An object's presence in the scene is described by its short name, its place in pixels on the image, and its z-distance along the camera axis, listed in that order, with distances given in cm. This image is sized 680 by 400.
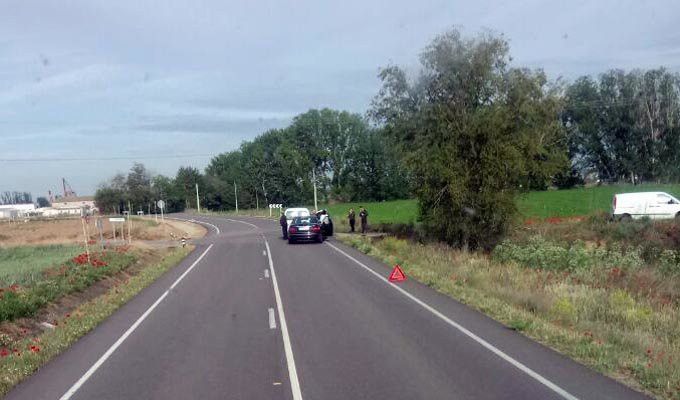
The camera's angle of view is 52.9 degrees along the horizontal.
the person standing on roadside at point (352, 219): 4575
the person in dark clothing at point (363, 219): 4306
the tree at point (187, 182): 13588
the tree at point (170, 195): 12830
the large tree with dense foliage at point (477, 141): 3072
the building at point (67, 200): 14306
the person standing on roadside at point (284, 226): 4225
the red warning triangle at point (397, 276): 1914
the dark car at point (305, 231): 3672
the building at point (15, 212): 11785
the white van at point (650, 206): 3825
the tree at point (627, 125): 6850
